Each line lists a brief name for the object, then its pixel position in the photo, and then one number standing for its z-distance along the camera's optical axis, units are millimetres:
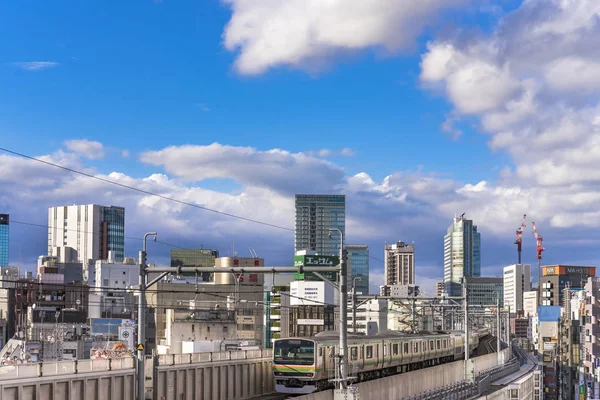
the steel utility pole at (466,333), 60094
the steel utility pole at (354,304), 53394
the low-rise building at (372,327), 179600
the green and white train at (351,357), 43531
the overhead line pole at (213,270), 30141
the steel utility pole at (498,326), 89900
